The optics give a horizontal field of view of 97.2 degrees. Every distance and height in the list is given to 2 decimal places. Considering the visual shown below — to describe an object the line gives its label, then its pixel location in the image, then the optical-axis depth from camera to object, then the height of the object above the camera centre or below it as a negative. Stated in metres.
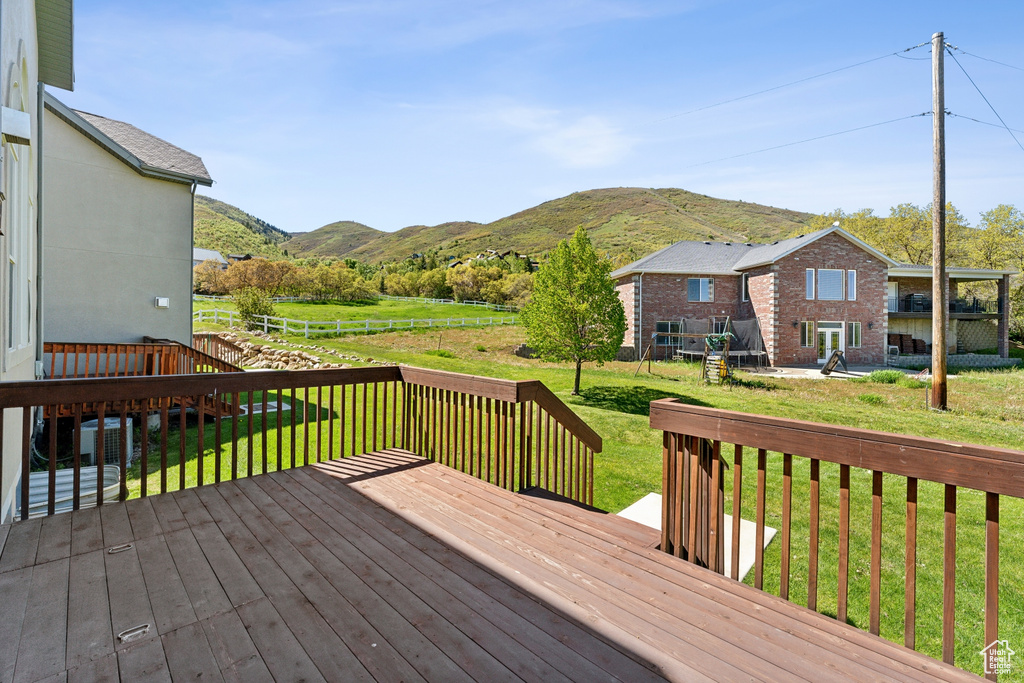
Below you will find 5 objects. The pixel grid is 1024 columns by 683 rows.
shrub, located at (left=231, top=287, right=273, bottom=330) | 20.17 +1.41
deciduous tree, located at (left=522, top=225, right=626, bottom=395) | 13.08 +0.85
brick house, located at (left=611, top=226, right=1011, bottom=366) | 19.33 +2.06
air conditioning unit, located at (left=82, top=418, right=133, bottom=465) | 6.29 -1.47
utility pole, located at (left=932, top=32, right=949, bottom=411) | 10.74 +2.86
